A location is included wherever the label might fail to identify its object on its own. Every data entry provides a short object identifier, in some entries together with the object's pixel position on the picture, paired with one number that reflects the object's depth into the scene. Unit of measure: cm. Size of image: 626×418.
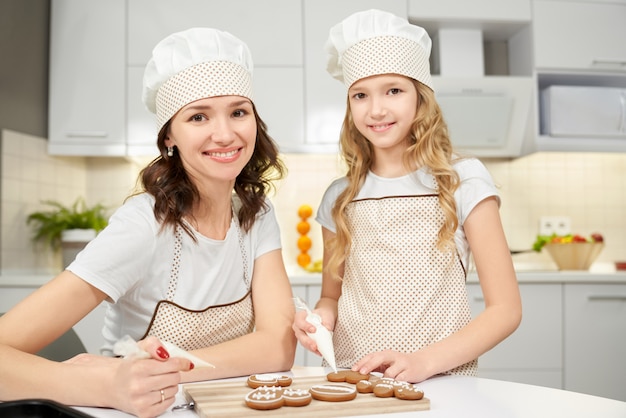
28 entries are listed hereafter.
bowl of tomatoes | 308
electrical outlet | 350
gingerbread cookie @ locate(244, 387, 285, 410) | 84
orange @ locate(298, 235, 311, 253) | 338
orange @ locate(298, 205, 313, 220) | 340
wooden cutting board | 83
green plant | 305
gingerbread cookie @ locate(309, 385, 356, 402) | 88
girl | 136
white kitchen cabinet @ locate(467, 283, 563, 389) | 284
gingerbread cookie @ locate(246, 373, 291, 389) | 97
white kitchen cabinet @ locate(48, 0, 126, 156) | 312
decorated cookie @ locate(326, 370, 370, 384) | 100
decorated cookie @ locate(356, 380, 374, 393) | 92
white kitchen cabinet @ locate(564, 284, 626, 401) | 286
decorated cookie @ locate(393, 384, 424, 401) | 87
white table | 84
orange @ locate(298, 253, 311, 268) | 337
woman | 108
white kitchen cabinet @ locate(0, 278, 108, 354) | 270
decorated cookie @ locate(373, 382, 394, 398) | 89
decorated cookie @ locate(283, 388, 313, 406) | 85
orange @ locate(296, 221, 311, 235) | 340
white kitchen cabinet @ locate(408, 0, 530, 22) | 322
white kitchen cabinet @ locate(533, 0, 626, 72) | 328
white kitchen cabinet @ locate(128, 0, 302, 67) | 316
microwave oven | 322
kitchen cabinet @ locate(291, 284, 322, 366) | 278
